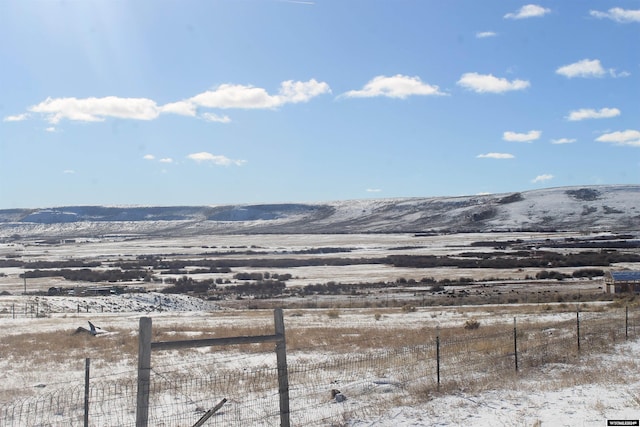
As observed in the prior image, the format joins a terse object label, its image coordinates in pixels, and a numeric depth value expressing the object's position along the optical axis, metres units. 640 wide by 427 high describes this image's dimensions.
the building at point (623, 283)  39.47
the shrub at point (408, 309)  32.21
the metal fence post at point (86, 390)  8.77
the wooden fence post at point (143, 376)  7.64
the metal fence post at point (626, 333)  17.04
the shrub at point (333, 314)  29.87
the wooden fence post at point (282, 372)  8.75
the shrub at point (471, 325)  22.81
